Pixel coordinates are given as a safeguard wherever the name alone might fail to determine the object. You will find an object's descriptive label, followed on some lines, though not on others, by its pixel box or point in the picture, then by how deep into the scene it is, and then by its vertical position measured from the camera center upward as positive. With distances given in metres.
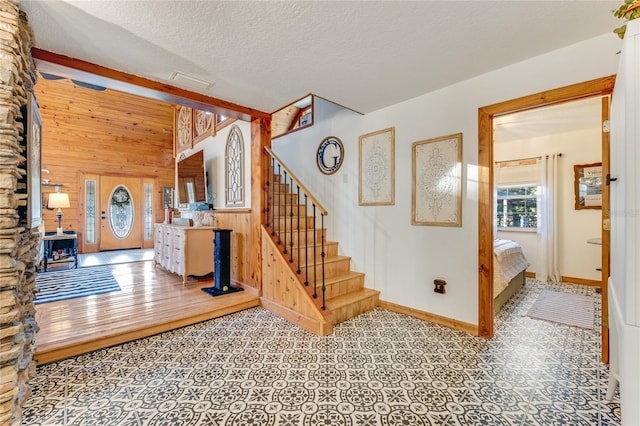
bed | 3.15 -0.76
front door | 7.62 +0.00
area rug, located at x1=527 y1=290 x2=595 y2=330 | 2.96 -1.19
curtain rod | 4.94 +1.00
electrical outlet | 2.84 -0.78
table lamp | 5.58 +0.23
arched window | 4.14 +0.68
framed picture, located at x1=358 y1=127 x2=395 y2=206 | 3.34 +0.55
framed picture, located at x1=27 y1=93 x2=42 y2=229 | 1.86 +0.37
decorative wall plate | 3.99 +0.86
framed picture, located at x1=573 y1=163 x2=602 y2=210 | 4.46 +0.43
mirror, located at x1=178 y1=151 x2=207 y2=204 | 5.12 +0.63
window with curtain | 5.31 +0.10
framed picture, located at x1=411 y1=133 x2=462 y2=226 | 2.78 +0.32
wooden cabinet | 4.08 -0.60
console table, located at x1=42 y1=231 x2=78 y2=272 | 5.04 -0.68
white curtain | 4.75 -0.14
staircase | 2.80 -0.83
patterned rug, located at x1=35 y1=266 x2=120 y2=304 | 3.52 -1.07
